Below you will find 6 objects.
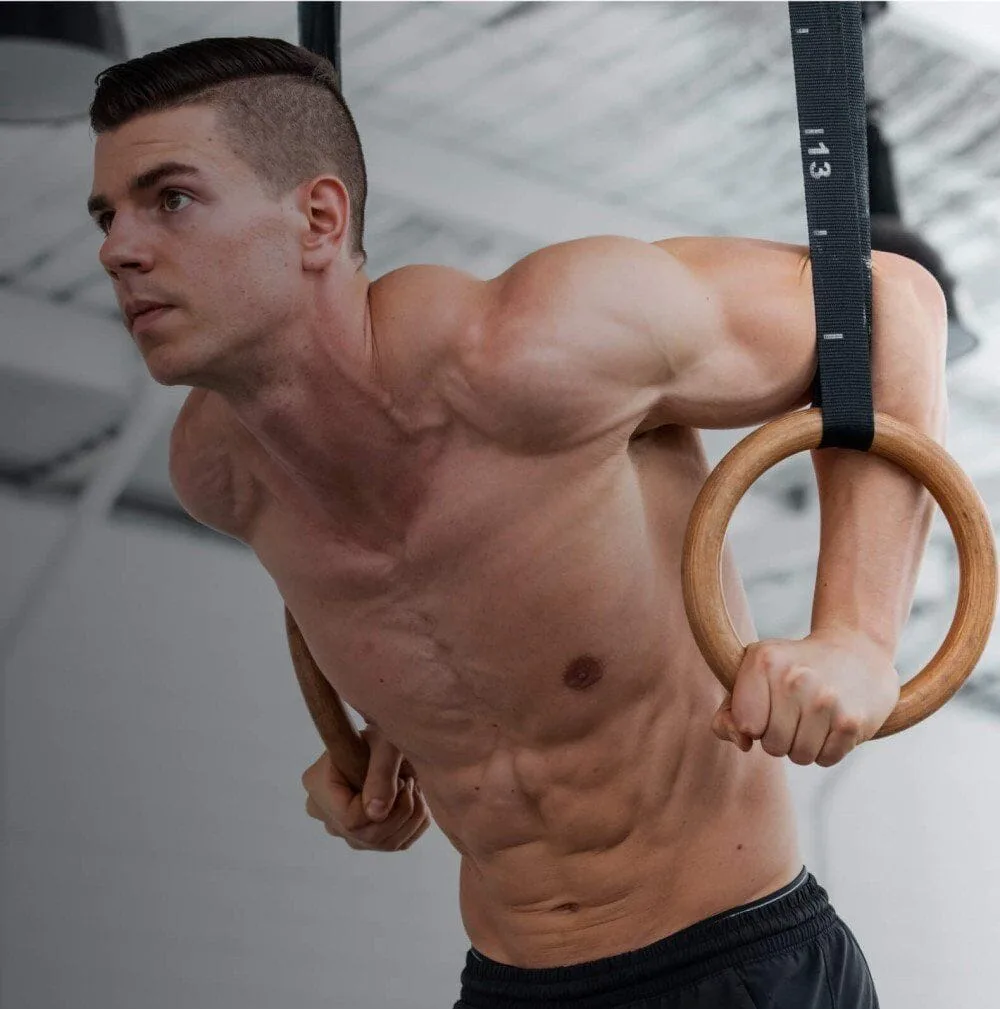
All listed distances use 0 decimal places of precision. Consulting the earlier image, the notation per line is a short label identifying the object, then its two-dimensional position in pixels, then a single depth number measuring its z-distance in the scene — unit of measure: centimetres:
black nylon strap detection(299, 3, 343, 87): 265
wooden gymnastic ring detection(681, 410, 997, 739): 221
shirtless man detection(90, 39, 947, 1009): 226
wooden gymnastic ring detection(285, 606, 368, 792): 255
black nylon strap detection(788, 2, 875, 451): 225
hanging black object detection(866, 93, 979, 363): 351
